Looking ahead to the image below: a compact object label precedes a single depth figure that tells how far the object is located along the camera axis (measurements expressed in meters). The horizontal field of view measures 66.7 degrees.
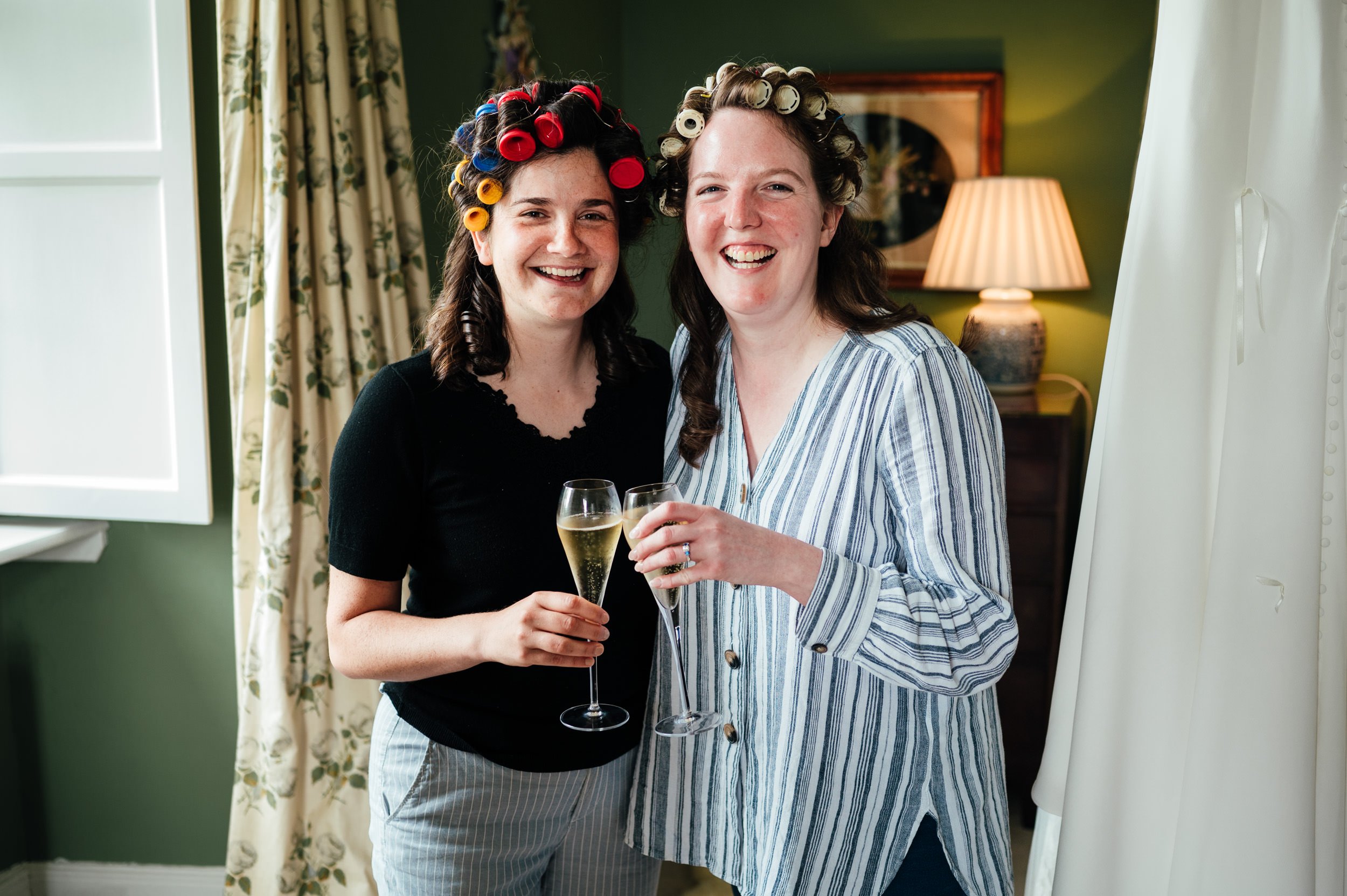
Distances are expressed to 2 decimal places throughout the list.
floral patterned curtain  2.12
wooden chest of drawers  3.08
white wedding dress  1.01
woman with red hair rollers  1.40
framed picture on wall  3.89
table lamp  3.42
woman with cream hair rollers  1.18
